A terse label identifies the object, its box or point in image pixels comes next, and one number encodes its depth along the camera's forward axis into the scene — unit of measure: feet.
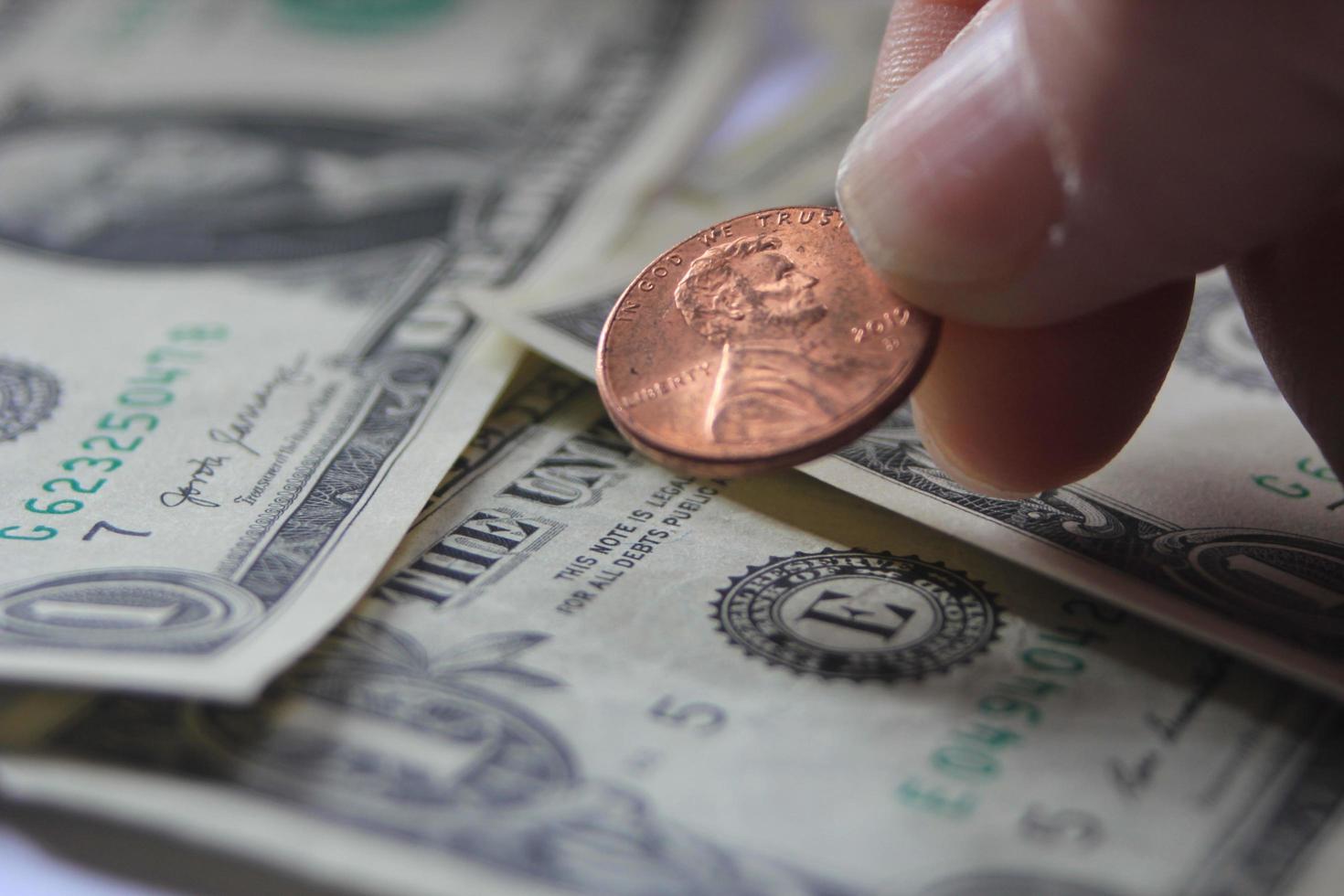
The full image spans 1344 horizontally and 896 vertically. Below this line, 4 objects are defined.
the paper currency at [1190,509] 0.76
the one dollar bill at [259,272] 0.78
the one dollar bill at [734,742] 0.72
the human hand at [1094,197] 0.72
